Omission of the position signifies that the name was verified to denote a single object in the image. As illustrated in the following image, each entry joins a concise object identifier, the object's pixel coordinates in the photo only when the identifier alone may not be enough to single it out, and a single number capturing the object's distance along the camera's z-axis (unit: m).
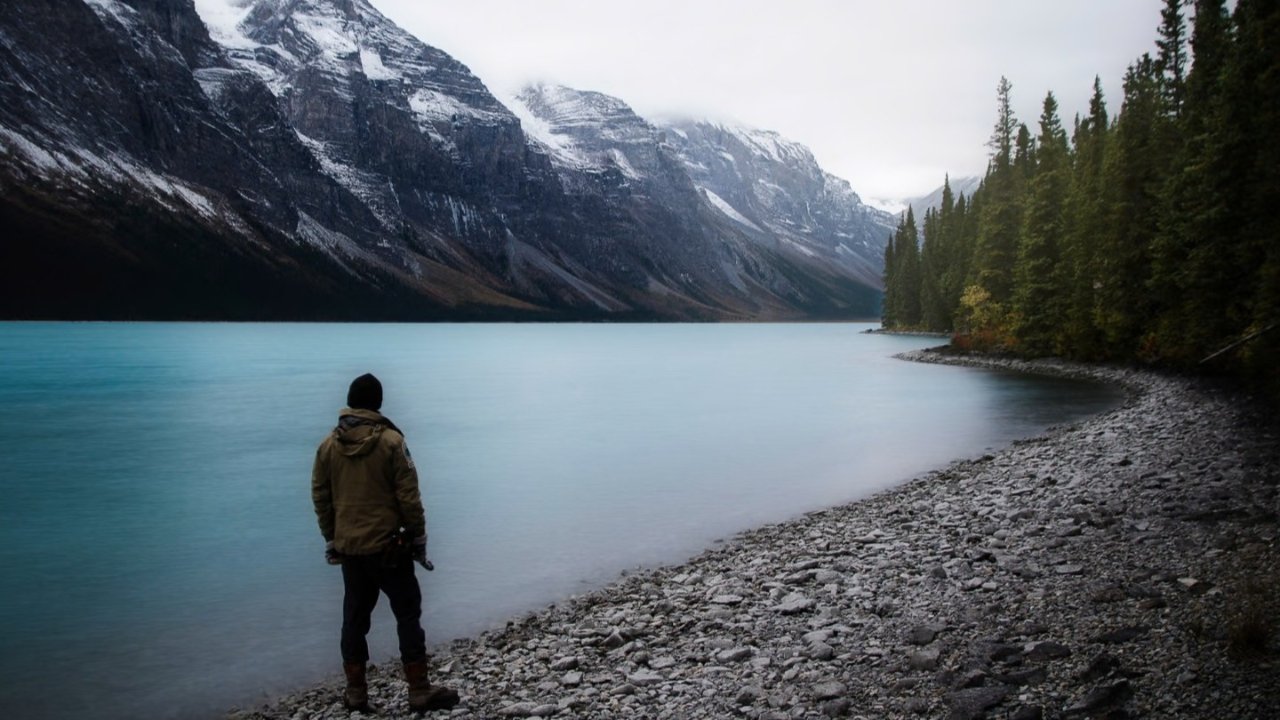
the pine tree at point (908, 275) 144.00
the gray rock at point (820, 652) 10.12
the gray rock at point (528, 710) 9.34
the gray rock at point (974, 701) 8.01
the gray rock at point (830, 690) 8.90
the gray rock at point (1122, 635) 9.14
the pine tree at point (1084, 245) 56.88
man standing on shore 9.01
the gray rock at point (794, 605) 12.04
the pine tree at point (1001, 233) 78.25
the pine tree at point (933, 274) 123.80
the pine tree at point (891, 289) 164.25
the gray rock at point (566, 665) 10.74
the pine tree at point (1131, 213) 49.00
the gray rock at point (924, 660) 9.30
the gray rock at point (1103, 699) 7.70
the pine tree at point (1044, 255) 65.44
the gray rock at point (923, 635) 10.20
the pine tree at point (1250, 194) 30.25
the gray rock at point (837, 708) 8.46
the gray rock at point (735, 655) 10.39
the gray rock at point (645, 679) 9.91
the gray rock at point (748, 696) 9.09
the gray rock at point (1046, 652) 9.02
